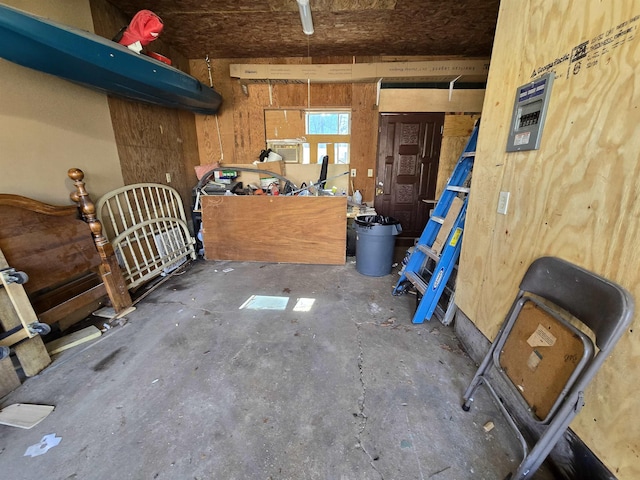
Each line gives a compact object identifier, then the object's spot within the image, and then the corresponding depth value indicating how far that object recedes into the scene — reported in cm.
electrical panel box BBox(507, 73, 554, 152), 126
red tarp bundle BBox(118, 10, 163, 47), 245
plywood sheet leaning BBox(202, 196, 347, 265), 339
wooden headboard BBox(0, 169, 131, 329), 176
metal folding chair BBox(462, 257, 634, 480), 90
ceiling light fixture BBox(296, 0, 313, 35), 228
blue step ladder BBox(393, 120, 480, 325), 212
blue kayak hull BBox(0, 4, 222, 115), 167
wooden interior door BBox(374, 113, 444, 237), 421
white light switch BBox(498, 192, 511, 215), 153
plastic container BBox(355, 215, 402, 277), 294
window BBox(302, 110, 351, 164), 436
